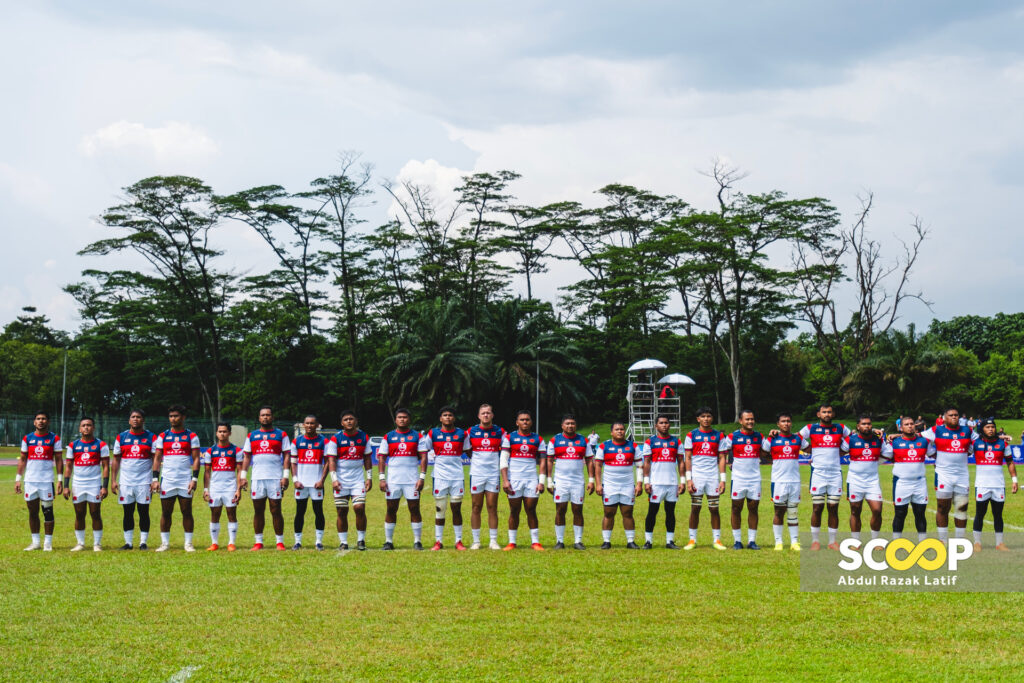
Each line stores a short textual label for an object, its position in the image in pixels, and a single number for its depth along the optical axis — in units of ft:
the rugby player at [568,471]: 45.96
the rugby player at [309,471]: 46.52
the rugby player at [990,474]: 45.21
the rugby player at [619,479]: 46.01
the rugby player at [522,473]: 45.78
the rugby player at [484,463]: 46.19
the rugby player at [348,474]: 45.78
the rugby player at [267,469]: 46.26
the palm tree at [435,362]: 174.19
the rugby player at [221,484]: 46.73
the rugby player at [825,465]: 44.32
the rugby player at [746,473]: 45.44
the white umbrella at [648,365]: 143.64
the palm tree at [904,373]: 164.66
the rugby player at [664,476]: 46.01
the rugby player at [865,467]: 43.73
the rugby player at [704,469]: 45.70
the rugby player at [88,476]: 46.21
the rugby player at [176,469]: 46.09
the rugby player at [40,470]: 46.70
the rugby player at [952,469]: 45.19
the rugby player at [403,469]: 46.06
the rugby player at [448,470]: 46.21
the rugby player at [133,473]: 46.44
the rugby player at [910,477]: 44.04
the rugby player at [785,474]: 44.83
